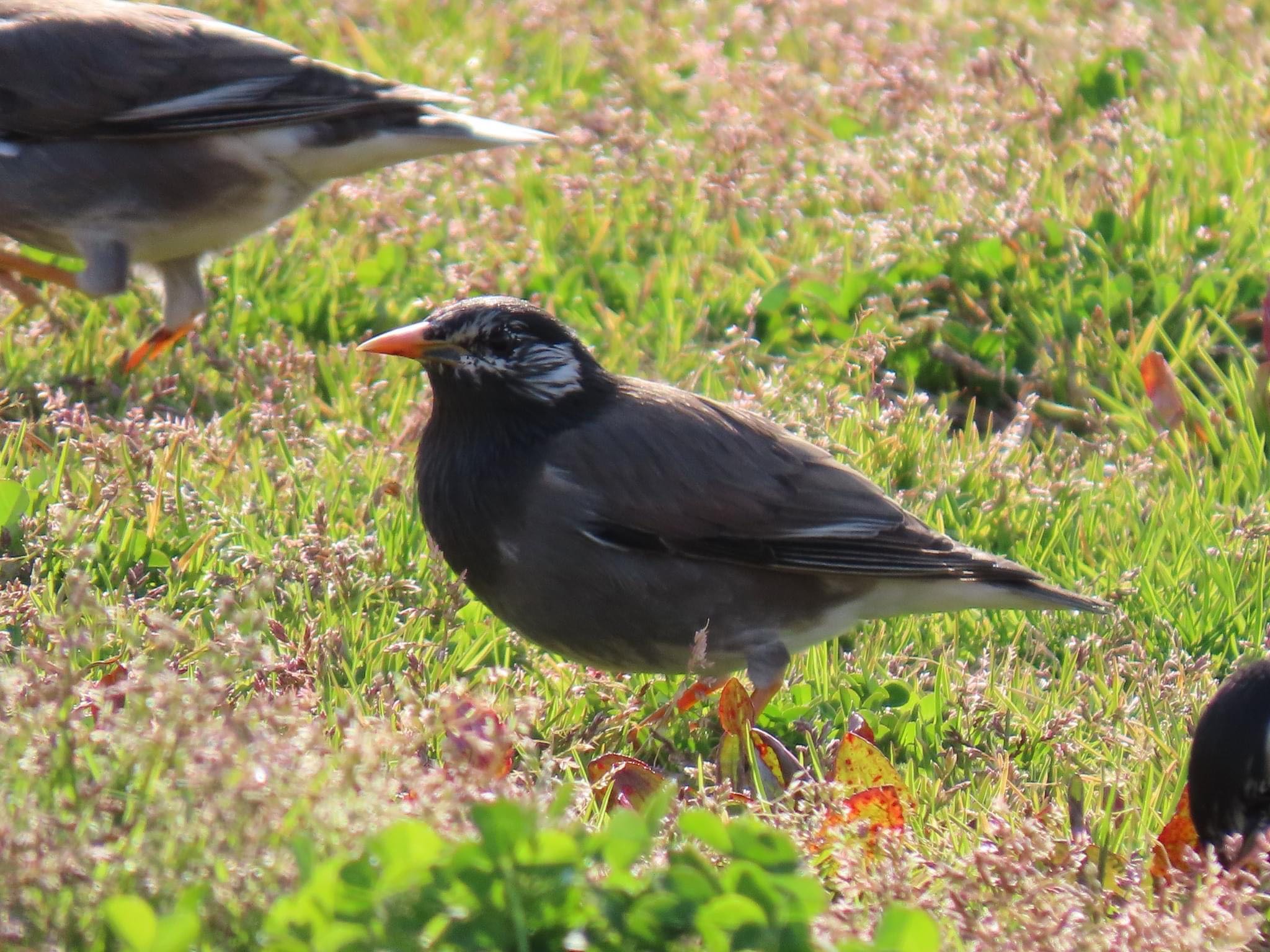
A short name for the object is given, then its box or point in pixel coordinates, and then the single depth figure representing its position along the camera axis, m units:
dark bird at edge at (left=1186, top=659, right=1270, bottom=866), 7.88
